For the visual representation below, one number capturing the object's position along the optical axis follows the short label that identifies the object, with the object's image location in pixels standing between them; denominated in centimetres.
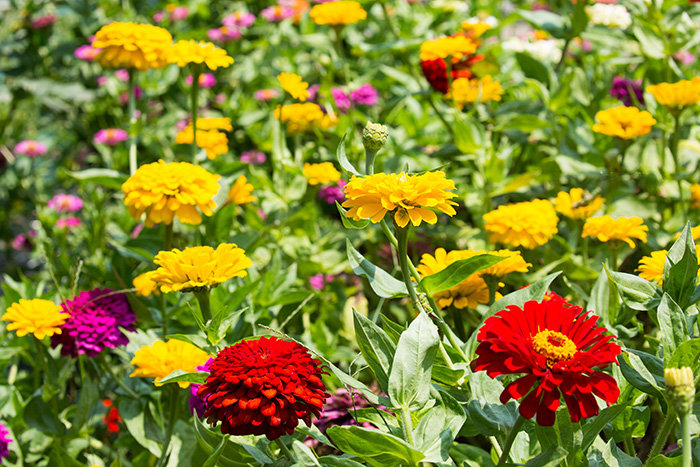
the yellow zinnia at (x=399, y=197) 138
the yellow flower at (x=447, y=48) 173
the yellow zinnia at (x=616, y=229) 154
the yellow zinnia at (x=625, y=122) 166
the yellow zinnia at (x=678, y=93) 164
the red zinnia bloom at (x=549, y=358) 132
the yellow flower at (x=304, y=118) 181
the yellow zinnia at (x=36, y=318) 155
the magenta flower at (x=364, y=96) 194
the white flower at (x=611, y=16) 191
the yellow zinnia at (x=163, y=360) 150
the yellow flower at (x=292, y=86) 171
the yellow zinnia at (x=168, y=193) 153
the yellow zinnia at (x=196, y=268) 145
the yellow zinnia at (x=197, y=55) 162
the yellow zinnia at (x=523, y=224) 157
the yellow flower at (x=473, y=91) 177
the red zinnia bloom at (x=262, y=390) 136
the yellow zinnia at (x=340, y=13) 183
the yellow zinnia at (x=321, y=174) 174
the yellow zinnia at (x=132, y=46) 164
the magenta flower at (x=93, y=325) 156
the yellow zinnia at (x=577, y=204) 161
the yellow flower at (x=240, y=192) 167
